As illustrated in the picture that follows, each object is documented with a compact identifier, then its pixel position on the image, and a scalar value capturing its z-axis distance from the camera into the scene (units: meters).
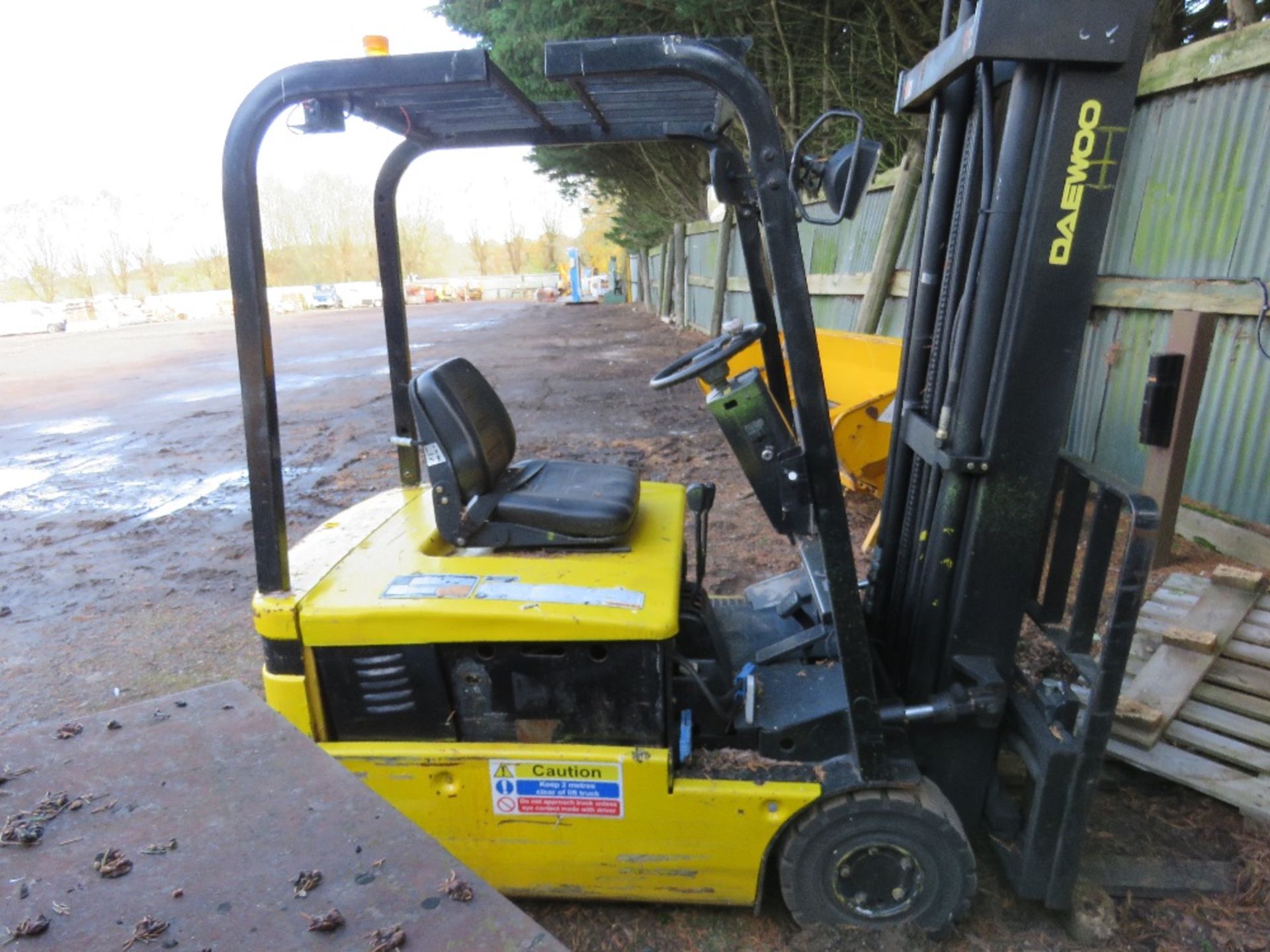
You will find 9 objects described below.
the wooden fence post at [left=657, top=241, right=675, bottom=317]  23.02
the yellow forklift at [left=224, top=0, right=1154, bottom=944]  1.84
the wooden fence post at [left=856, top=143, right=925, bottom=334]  7.28
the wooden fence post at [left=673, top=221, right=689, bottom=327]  20.23
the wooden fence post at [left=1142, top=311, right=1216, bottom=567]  3.76
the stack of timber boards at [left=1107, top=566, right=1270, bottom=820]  2.64
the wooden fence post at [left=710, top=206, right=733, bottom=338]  14.27
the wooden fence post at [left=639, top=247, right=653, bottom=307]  29.65
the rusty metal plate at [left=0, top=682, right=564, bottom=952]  1.04
